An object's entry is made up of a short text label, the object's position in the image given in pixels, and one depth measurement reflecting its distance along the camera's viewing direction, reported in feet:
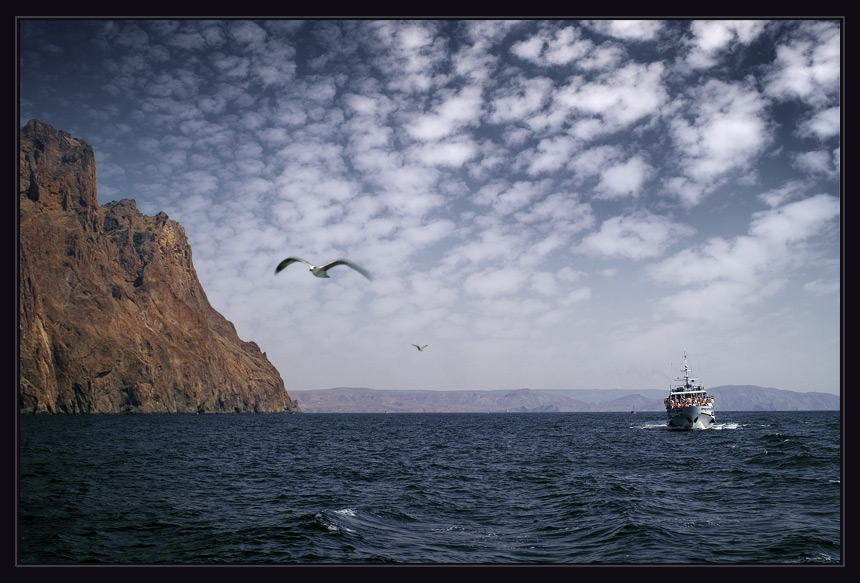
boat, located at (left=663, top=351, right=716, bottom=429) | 221.25
